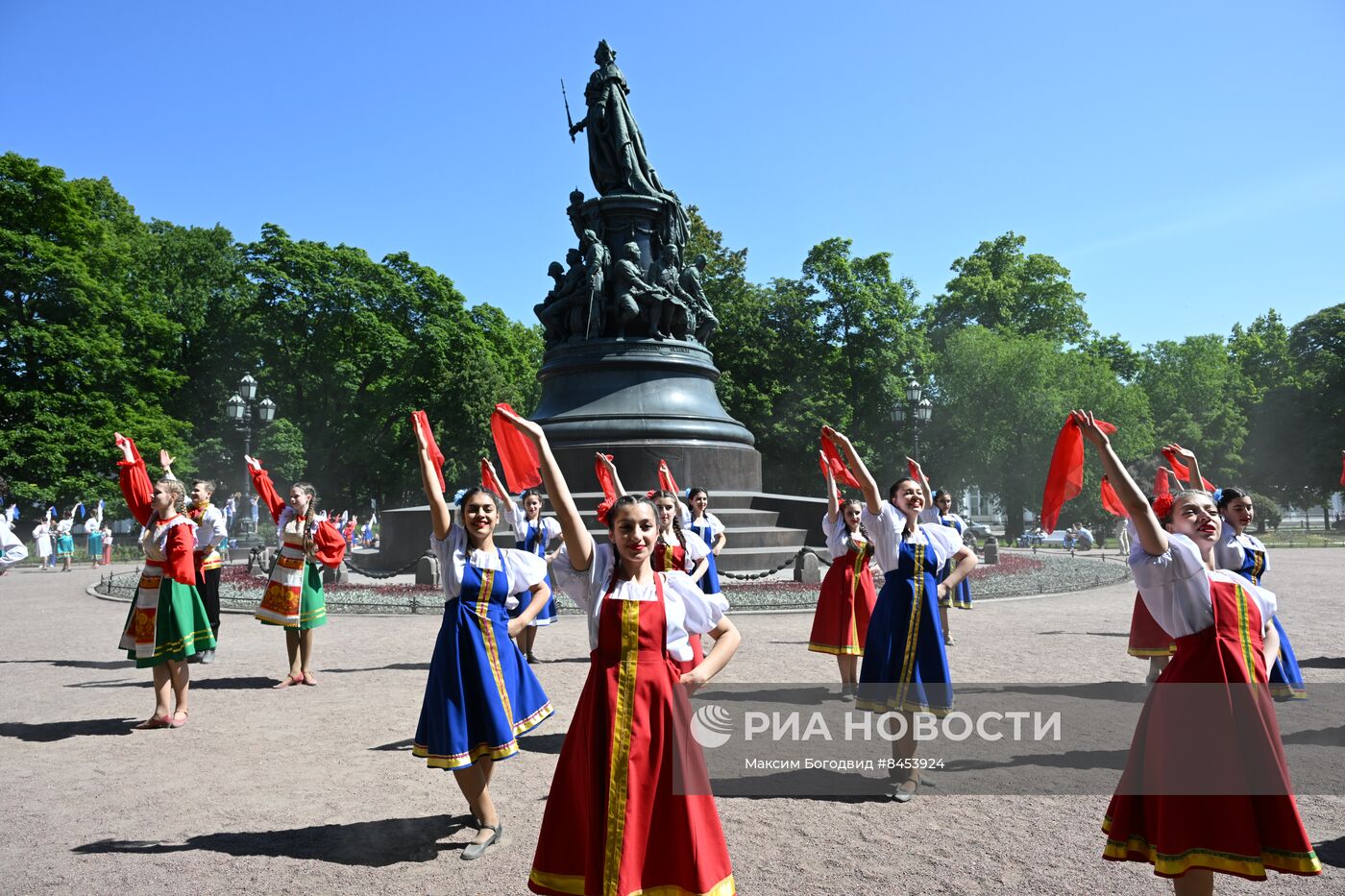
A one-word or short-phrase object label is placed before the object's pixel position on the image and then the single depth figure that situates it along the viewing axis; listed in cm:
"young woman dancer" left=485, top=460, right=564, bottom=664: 1062
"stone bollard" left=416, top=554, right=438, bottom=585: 1855
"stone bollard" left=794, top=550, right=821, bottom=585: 1866
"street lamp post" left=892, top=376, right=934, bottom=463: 2895
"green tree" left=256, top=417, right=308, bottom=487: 4484
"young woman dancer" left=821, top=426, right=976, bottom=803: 595
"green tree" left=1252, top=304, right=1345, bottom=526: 5866
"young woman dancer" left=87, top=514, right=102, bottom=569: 3400
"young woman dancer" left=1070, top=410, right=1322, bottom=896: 359
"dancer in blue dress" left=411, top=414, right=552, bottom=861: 499
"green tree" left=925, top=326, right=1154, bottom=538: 4781
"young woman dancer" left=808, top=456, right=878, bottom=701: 898
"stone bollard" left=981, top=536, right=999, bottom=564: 2520
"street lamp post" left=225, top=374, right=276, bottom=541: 2647
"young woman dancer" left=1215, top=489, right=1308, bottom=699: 749
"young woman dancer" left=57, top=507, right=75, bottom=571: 3008
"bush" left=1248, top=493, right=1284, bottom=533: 5027
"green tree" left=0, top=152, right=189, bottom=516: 3578
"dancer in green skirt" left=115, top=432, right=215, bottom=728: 782
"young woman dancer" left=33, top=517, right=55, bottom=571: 2944
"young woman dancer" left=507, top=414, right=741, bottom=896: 350
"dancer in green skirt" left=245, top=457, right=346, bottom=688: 972
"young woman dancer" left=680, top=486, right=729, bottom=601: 1075
